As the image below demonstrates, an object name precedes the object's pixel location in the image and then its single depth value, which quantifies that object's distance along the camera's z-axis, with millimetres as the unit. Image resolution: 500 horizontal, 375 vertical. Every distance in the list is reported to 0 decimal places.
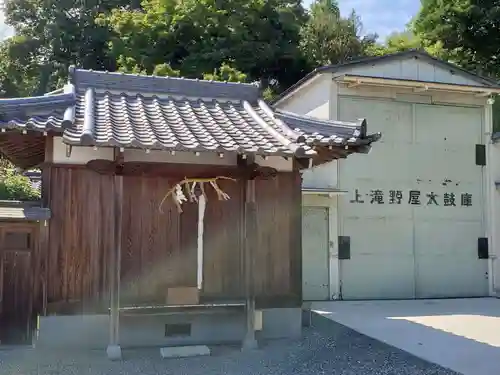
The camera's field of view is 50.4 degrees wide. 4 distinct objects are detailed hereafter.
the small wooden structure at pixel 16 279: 7457
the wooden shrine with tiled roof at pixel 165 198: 7160
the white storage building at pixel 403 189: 12734
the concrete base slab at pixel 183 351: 7344
